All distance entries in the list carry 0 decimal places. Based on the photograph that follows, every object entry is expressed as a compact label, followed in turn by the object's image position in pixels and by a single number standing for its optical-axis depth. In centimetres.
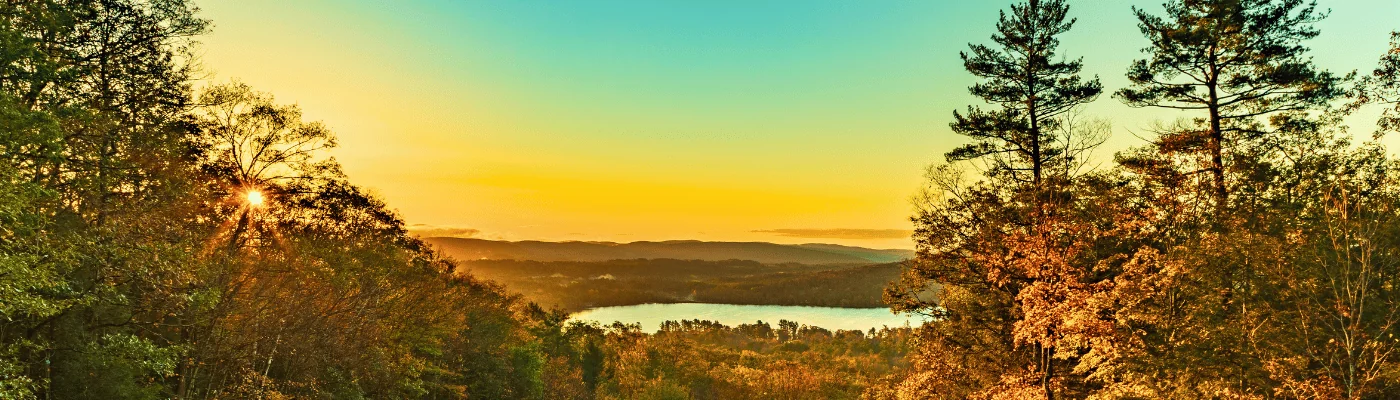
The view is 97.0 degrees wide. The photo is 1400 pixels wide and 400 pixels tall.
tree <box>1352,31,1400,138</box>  1205
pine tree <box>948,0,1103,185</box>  2028
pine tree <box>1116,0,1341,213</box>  1792
